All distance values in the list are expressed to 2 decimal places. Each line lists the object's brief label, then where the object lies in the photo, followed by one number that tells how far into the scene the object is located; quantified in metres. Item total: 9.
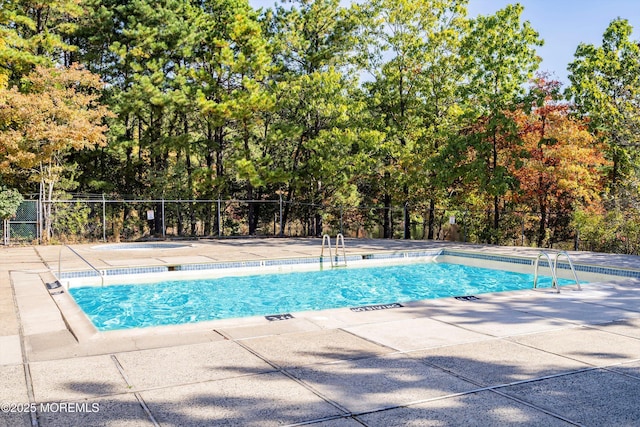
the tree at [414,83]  21.53
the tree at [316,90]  21.47
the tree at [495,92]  17.84
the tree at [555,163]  17.27
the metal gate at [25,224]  17.66
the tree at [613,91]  19.73
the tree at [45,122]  16.83
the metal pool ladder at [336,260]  13.90
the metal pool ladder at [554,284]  8.58
